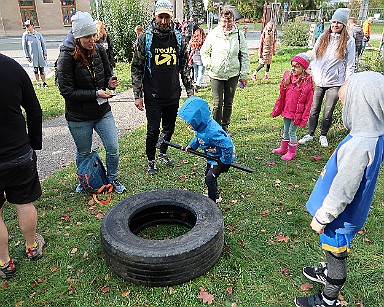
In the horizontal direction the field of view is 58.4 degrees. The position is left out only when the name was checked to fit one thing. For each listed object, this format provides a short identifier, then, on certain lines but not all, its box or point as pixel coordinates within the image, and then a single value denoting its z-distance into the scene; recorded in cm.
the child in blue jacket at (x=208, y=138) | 355
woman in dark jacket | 364
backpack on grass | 437
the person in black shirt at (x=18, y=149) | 270
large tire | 288
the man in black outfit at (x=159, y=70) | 440
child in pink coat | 507
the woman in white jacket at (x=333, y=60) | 534
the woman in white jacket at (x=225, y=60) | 566
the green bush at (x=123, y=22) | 1404
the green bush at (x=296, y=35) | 1980
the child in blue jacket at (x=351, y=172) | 217
